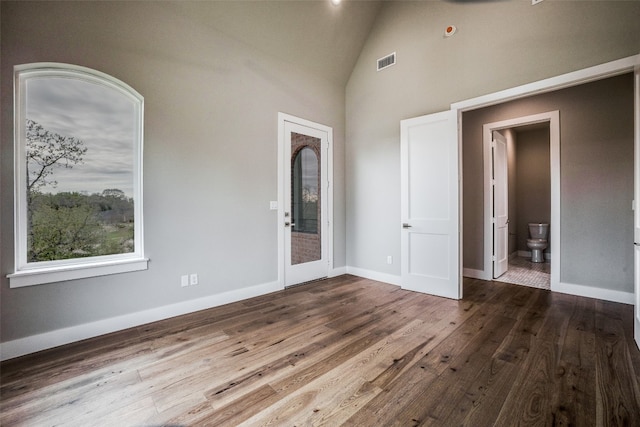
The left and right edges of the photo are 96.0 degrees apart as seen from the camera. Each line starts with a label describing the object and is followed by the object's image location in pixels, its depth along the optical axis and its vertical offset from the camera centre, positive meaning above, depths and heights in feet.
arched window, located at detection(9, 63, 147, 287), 7.93 +1.20
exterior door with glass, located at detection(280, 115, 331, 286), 13.62 +0.61
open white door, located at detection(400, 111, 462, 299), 11.91 +0.27
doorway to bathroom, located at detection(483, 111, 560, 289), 13.12 +1.01
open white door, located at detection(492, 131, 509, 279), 14.97 +0.23
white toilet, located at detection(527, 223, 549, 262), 18.96 -2.01
